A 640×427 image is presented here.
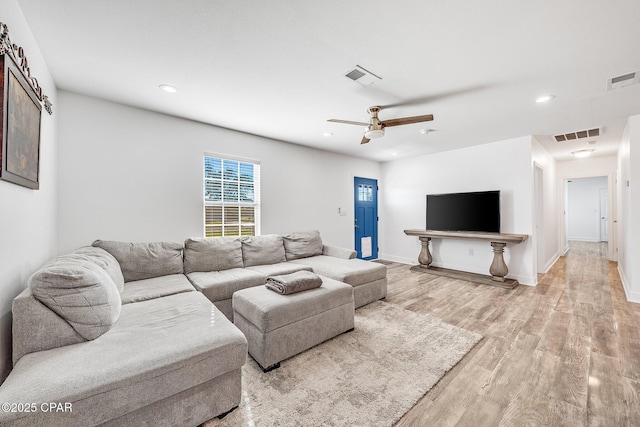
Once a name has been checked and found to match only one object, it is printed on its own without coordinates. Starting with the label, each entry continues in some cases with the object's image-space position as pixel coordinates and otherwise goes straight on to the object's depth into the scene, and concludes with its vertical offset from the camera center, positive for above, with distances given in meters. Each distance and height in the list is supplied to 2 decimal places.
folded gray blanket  2.36 -0.66
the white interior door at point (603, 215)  8.64 -0.06
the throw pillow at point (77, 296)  1.39 -0.47
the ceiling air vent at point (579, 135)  3.95 +1.30
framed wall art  1.34 +0.62
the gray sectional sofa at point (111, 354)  1.12 -0.74
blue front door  5.95 -0.06
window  3.74 +0.29
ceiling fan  2.65 +1.02
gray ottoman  2.04 -0.93
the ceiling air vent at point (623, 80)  2.32 +1.28
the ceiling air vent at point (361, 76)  2.29 +1.32
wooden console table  4.07 -0.73
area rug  1.56 -1.24
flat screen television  4.39 +0.05
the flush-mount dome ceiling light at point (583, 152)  4.95 +1.23
